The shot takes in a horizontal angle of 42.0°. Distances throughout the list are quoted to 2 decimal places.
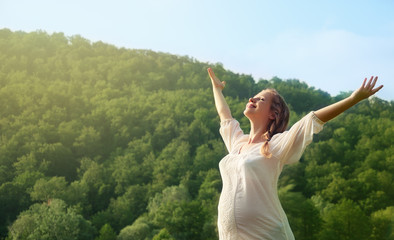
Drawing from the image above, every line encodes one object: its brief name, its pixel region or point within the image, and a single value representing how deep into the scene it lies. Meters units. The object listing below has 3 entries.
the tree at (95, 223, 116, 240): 37.28
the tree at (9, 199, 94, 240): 37.00
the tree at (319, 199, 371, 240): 28.73
